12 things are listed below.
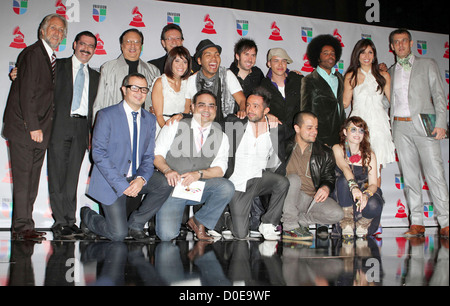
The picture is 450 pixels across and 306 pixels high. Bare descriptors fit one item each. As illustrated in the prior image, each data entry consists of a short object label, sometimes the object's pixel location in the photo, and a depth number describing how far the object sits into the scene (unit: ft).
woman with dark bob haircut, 11.94
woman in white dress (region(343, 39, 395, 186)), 13.41
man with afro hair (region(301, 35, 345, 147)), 13.55
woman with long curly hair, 12.09
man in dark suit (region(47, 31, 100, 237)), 11.82
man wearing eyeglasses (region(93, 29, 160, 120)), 12.66
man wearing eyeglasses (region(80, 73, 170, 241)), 10.43
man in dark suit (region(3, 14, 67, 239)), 10.97
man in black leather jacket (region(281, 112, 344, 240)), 11.91
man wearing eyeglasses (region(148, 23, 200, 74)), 13.61
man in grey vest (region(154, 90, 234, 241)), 11.07
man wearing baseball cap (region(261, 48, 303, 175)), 13.43
